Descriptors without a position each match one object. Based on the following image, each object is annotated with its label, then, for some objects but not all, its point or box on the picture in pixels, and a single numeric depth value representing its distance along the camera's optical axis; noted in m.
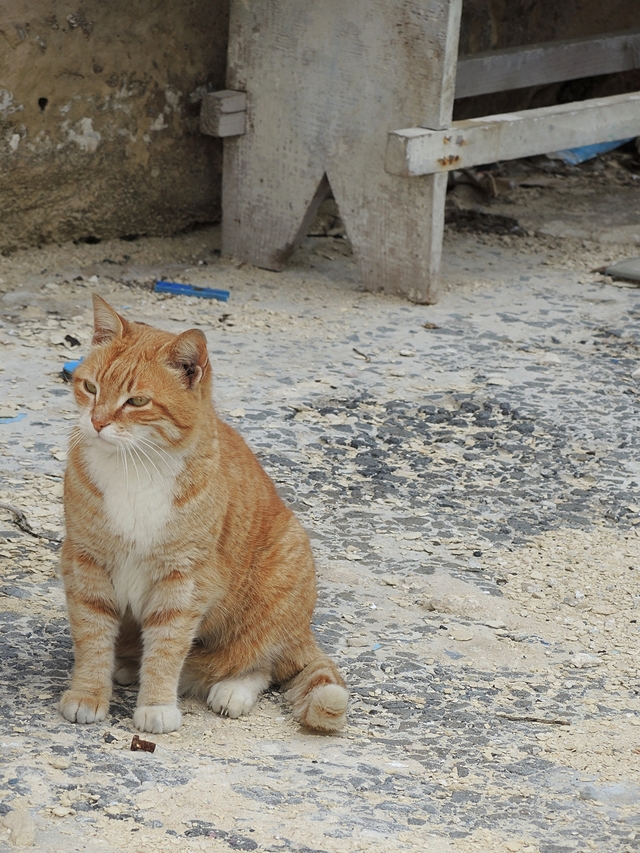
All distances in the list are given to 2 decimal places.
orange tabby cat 5.42
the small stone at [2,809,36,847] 4.44
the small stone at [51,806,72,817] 4.66
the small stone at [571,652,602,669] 6.58
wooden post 11.81
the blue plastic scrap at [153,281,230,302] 12.21
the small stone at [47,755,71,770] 5.02
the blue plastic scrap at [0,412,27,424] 9.07
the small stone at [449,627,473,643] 6.79
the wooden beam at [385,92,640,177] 11.77
